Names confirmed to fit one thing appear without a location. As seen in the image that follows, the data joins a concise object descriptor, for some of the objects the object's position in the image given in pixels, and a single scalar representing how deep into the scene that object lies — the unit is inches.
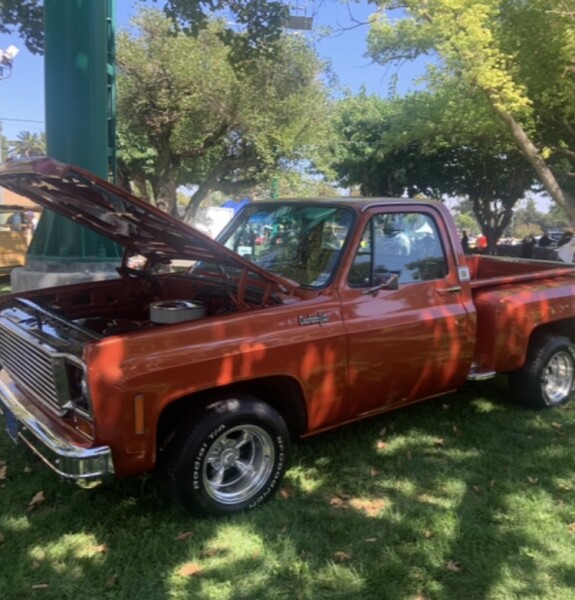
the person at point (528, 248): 721.6
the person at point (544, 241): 872.9
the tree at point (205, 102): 713.6
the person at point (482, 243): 473.9
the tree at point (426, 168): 1008.9
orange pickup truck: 120.7
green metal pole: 289.0
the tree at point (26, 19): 350.6
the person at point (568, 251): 481.6
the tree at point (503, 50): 556.7
